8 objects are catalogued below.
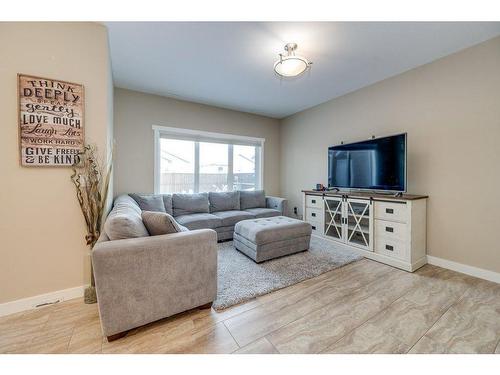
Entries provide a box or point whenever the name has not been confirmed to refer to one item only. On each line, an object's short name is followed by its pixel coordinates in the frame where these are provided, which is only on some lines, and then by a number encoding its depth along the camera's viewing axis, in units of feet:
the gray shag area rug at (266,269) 6.46
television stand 8.20
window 12.86
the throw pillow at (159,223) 5.39
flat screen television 8.76
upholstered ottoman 8.56
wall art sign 5.67
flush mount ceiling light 7.03
